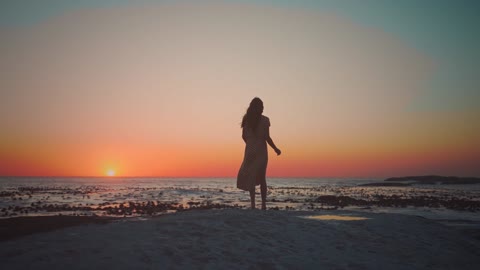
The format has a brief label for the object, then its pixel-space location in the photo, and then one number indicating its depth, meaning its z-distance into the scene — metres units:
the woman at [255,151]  9.11
